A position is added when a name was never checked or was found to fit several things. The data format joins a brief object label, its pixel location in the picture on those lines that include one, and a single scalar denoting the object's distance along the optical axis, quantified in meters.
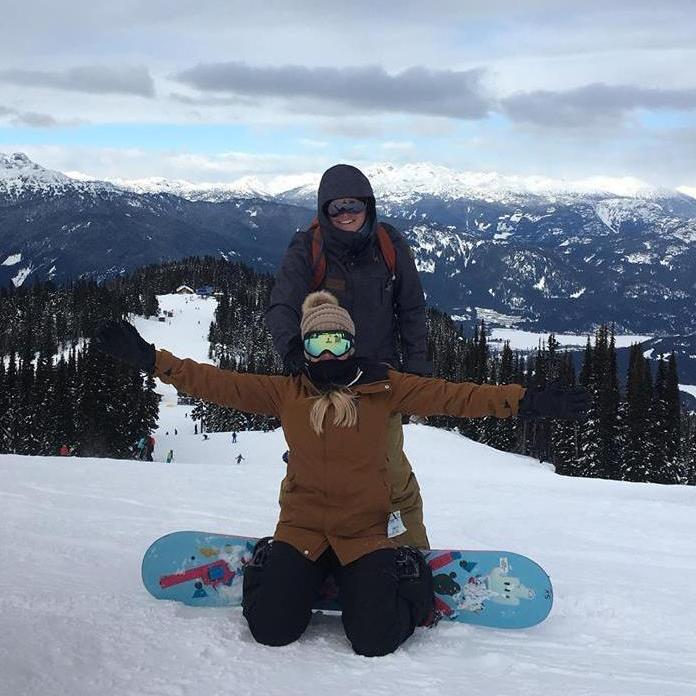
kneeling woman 4.47
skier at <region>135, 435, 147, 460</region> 37.79
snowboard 4.89
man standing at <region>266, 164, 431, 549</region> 5.24
